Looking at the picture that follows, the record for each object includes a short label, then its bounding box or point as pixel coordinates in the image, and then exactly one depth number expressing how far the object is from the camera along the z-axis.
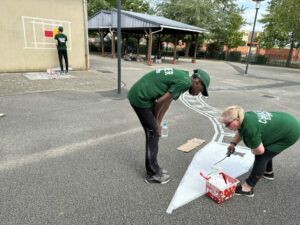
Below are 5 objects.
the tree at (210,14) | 31.58
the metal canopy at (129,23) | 18.09
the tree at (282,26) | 20.89
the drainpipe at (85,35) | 12.15
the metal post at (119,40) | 7.18
